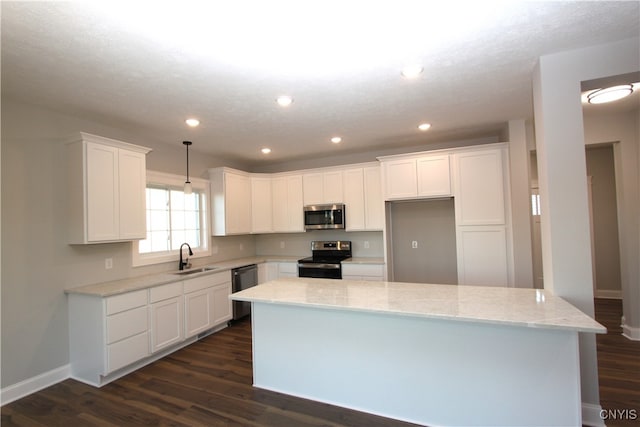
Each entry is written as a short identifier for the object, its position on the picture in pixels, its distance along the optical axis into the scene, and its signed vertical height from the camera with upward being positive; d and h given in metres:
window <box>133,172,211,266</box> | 3.84 +0.14
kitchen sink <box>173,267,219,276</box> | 3.87 -0.55
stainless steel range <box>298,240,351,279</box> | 4.46 -0.54
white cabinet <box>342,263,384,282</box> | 4.27 -0.69
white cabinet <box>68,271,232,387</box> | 2.75 -0.98
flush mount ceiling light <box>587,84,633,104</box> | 2.58 +1.08
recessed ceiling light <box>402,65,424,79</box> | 2.24 +1.15
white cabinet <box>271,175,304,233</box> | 5.03 +0.39
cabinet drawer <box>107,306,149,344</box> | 2.77 -0.89
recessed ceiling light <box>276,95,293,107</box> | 2.70 +1.15
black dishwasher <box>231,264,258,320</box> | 4.38 -0.81
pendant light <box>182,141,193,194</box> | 3.84 +0.53
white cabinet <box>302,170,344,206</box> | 4.76 +0.61
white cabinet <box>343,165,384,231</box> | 4.49 +0.38
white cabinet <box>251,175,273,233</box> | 5.10 +0.39
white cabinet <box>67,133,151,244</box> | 2.85 +0.42
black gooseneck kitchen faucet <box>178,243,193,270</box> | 4.04 -0.46
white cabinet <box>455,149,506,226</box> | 3.62 +0.40
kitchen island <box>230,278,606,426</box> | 1.83 -0.91
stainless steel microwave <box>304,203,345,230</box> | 4.68 +0.13
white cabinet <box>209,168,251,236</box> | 4.60 +0.41
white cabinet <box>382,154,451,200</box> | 3.91 +0.61
